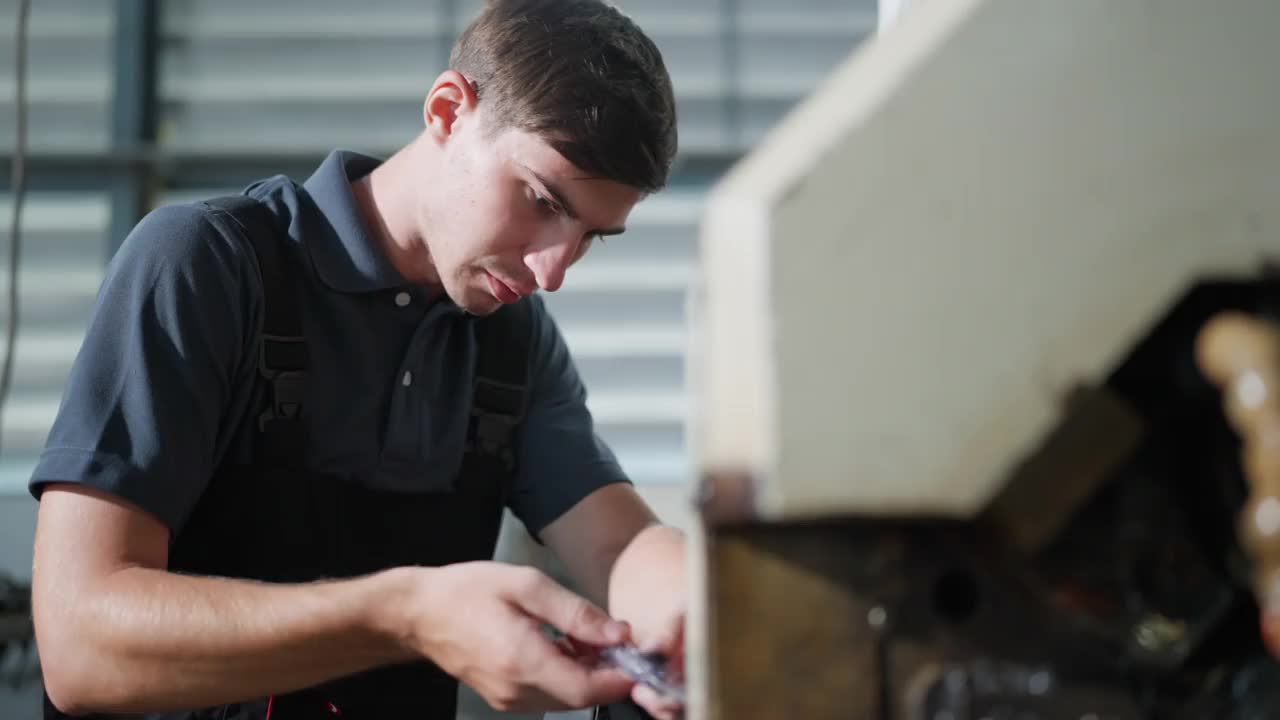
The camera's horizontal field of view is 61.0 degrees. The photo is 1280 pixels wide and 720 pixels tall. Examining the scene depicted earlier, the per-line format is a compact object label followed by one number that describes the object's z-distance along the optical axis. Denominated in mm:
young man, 772
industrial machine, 450
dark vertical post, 2480
